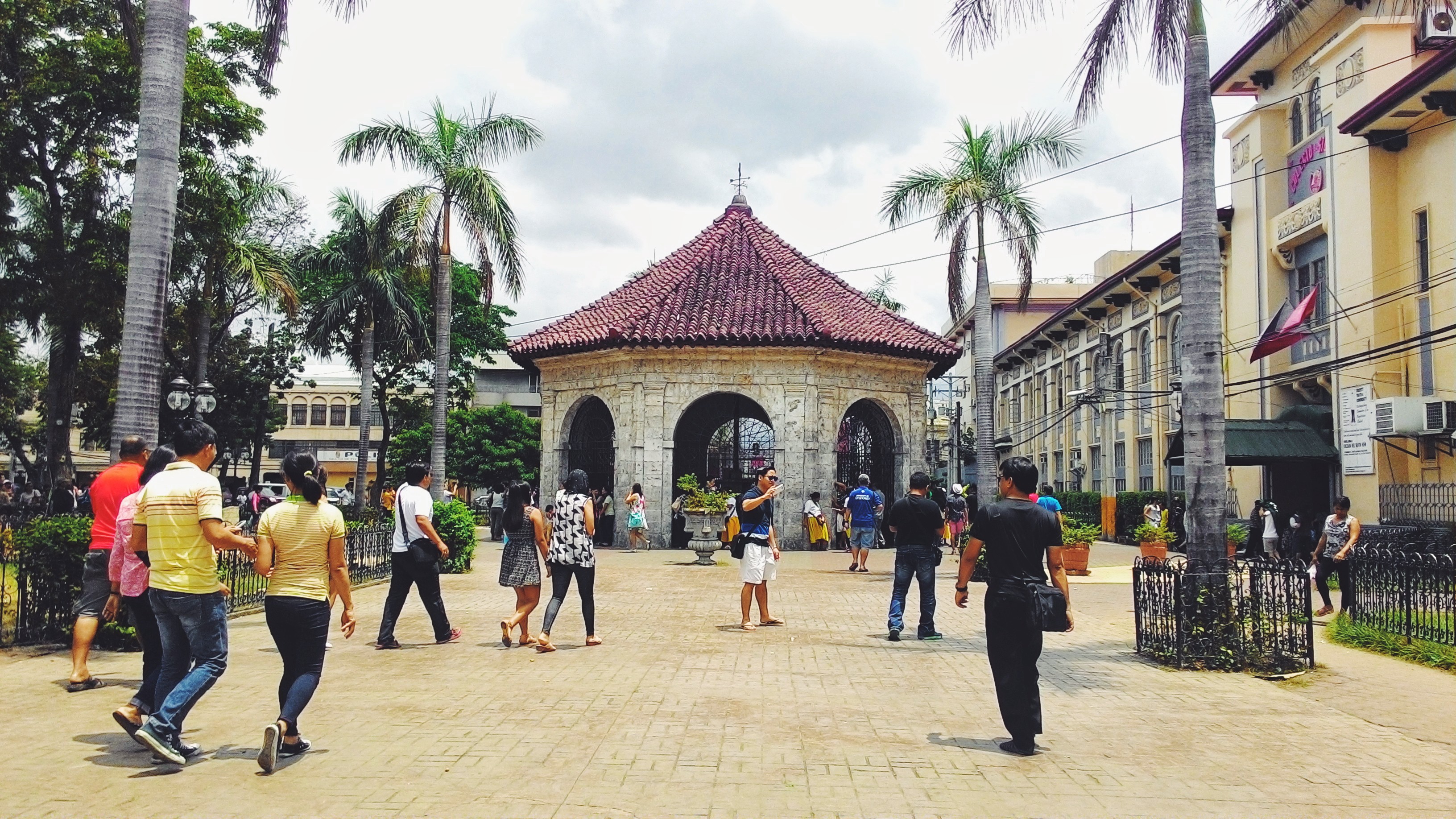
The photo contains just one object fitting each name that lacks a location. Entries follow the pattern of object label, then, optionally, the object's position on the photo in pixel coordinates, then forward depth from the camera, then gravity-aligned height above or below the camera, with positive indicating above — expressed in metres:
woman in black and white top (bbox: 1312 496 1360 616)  13.29 -0.49
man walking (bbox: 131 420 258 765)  6.08 -0.50
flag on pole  23.28 +3.91
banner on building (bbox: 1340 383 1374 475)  21.92 +1.59
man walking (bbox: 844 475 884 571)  20.45 -0.56
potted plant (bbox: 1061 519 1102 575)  19.75 -0.90
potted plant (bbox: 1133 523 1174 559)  20.33 -0.79
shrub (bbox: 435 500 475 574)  18.23 -0.78
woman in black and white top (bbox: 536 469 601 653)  10.46 -0.51
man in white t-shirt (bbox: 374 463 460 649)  10.44 -0.74
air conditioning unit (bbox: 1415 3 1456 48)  20.84 +9.47
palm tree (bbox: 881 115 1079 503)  21.23 +6.00
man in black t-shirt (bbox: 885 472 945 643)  11.42 -0.59
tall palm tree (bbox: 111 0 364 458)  10.27 +2.65
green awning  23.30 +1.33
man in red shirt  8.18 -0.52
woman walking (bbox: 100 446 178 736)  6.61 -0.76
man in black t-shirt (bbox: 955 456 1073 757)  6.47 -0.53
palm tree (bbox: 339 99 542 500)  22.03 +6.21
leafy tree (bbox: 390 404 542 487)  44.31 +1.82
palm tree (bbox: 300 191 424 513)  29.52 +5.51
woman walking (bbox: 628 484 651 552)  24.39 -0.59
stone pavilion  25.61 +2.81
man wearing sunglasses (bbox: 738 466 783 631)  11.71 -0.56
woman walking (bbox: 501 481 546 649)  10.59 -0.68
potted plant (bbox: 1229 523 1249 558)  24.92 -0.80
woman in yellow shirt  6.07 -0.59
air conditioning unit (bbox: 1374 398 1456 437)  19.47 +1.69
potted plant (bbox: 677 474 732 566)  21.19 -0.57
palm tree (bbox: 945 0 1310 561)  10.13 +2.11
